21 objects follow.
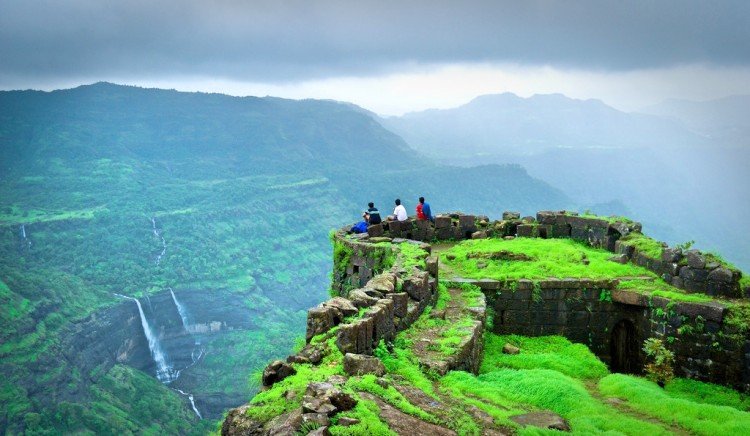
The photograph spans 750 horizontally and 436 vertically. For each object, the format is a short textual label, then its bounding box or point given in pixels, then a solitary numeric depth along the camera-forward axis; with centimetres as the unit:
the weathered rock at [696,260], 1703
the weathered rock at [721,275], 1650
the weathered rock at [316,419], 678
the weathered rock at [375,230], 2433
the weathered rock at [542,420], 900
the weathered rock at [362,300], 1182
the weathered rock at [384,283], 1305
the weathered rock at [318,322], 1080
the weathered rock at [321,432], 645
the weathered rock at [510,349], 1572
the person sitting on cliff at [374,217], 2566
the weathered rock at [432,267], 1622
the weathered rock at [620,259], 2082
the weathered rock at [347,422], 688
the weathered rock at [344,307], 1126
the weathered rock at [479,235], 2609
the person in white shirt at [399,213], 2598
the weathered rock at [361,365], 888
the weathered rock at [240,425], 732
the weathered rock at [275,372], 888
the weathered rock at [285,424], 664
